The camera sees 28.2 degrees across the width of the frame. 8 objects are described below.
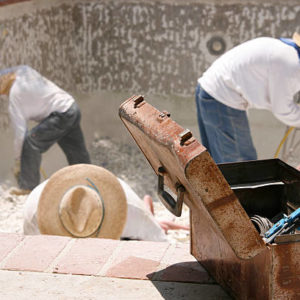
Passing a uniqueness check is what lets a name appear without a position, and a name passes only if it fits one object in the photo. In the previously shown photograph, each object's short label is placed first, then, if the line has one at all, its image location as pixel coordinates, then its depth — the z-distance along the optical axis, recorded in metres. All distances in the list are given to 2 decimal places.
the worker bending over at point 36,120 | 5.18
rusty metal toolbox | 1.42
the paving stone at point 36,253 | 2.06
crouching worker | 2.62
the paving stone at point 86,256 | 2.04
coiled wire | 1.81
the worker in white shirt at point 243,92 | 3.23
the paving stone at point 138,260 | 1.99
